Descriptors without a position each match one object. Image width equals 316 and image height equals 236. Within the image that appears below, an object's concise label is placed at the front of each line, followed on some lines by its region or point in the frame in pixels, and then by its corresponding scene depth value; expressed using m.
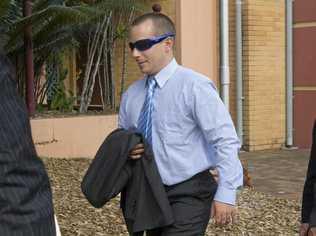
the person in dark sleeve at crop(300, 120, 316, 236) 3.66
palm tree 8.89
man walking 3.81
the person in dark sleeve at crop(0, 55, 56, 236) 1.99
